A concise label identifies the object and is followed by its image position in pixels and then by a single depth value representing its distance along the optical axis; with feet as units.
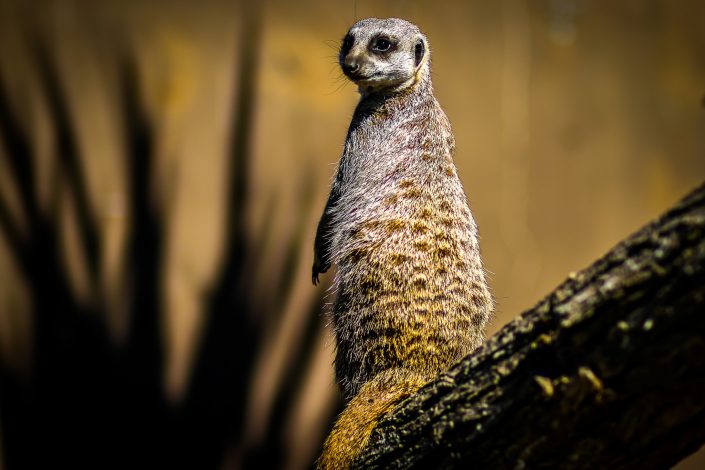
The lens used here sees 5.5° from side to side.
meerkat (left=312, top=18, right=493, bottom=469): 15.49
